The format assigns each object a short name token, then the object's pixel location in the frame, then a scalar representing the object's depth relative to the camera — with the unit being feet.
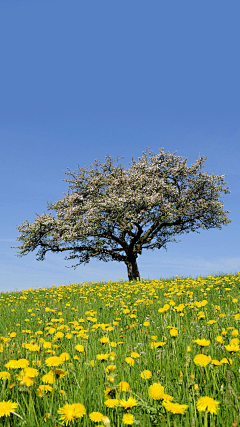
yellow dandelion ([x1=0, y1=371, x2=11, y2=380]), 8.39
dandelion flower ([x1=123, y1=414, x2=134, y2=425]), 5.61
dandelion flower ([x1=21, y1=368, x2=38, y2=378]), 7.93
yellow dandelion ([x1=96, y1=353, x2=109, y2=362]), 8.59
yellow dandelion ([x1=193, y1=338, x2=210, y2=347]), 8.84
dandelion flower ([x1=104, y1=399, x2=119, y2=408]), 6.20
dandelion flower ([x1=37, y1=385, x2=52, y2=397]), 7.54
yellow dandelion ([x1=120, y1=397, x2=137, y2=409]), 6.02
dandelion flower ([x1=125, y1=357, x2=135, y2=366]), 9.25
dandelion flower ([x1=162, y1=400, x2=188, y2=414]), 5.59
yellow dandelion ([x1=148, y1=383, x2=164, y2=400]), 6.22
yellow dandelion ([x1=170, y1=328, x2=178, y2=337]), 10.52
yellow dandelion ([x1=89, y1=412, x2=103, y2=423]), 6.21
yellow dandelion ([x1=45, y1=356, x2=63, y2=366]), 8.39
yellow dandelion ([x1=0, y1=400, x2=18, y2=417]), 6.65
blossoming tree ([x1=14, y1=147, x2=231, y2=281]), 60.29
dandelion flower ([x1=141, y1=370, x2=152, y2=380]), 8.26
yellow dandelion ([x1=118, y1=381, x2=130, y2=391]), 7.41
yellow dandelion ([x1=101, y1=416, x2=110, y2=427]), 5.45
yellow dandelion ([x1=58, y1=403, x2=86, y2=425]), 6.14
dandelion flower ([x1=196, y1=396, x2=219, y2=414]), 5.86
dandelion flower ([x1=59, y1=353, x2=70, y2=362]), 10.02
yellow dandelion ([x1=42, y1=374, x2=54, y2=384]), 8.00
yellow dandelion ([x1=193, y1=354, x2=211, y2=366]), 8.27
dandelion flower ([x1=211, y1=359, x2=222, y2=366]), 8.42
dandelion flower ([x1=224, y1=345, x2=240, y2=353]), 8.64
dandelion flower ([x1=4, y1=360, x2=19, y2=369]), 8.57
